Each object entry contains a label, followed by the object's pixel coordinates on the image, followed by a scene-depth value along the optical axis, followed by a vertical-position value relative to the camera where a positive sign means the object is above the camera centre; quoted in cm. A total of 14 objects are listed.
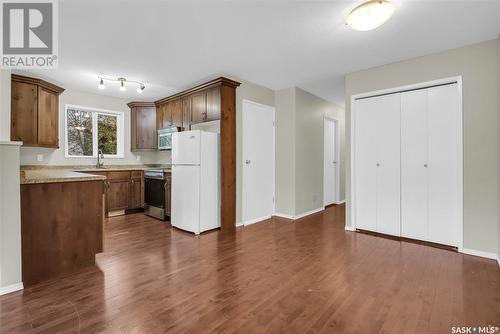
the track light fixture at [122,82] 384 +142
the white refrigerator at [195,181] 360 -26
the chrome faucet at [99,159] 484 +13
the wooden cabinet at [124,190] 462 -50
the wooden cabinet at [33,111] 354 +86
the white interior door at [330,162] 540 +5
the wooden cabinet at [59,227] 213 -61
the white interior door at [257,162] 420 +5
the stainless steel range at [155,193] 443 -54
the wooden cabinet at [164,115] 488 +107
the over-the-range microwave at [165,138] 474 +57
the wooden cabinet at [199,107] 407 +102
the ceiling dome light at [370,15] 197 +129
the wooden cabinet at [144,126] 527 +87
